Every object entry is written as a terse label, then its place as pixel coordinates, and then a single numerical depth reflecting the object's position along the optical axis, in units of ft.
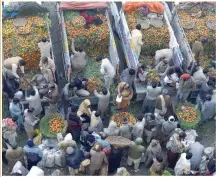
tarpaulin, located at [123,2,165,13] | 52.85
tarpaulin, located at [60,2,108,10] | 52.24
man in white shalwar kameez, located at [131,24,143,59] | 49.44
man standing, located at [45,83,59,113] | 44.04
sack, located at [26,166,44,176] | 38.45
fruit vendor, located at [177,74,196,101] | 46.05
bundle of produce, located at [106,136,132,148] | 41.39
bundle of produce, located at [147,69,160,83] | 48.06
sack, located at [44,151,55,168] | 42.91
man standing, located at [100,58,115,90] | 46.32
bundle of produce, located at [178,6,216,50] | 52.16
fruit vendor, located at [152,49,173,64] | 48.83
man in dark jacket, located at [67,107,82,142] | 42.27
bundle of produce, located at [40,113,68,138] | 43.77
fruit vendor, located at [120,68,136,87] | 47.22
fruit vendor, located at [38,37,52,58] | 47.52
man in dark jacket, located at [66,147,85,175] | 39.85
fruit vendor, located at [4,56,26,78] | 45.96
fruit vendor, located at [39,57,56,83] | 45.84
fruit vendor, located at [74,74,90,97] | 45.51
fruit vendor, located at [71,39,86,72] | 48.67
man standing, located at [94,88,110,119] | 44.55
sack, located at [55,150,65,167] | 42.93
